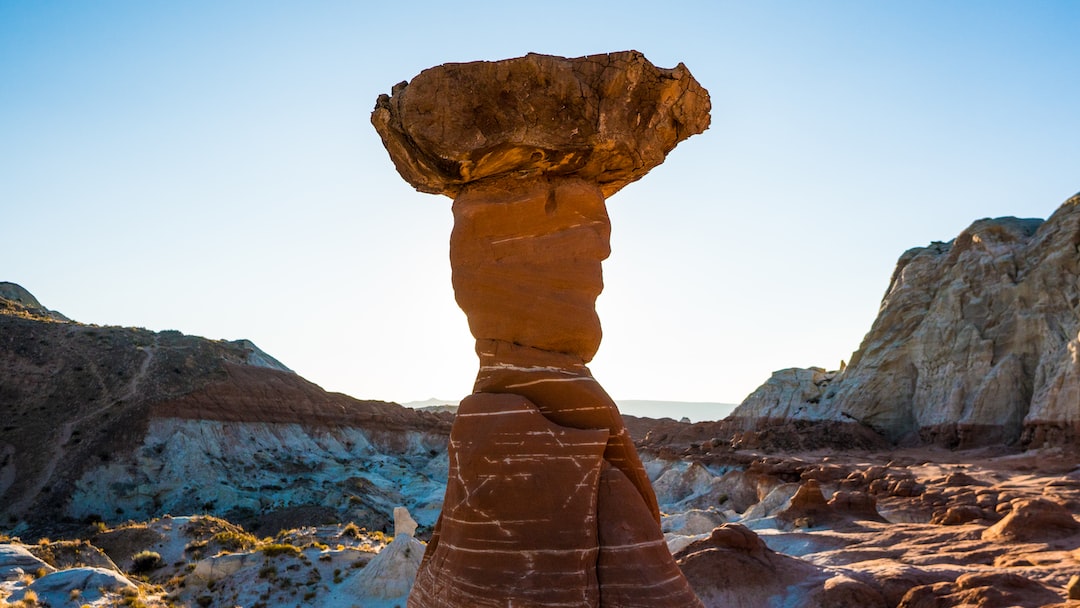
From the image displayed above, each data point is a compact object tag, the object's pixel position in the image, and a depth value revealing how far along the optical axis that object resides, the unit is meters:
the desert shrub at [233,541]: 22.08
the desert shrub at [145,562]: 20.34
